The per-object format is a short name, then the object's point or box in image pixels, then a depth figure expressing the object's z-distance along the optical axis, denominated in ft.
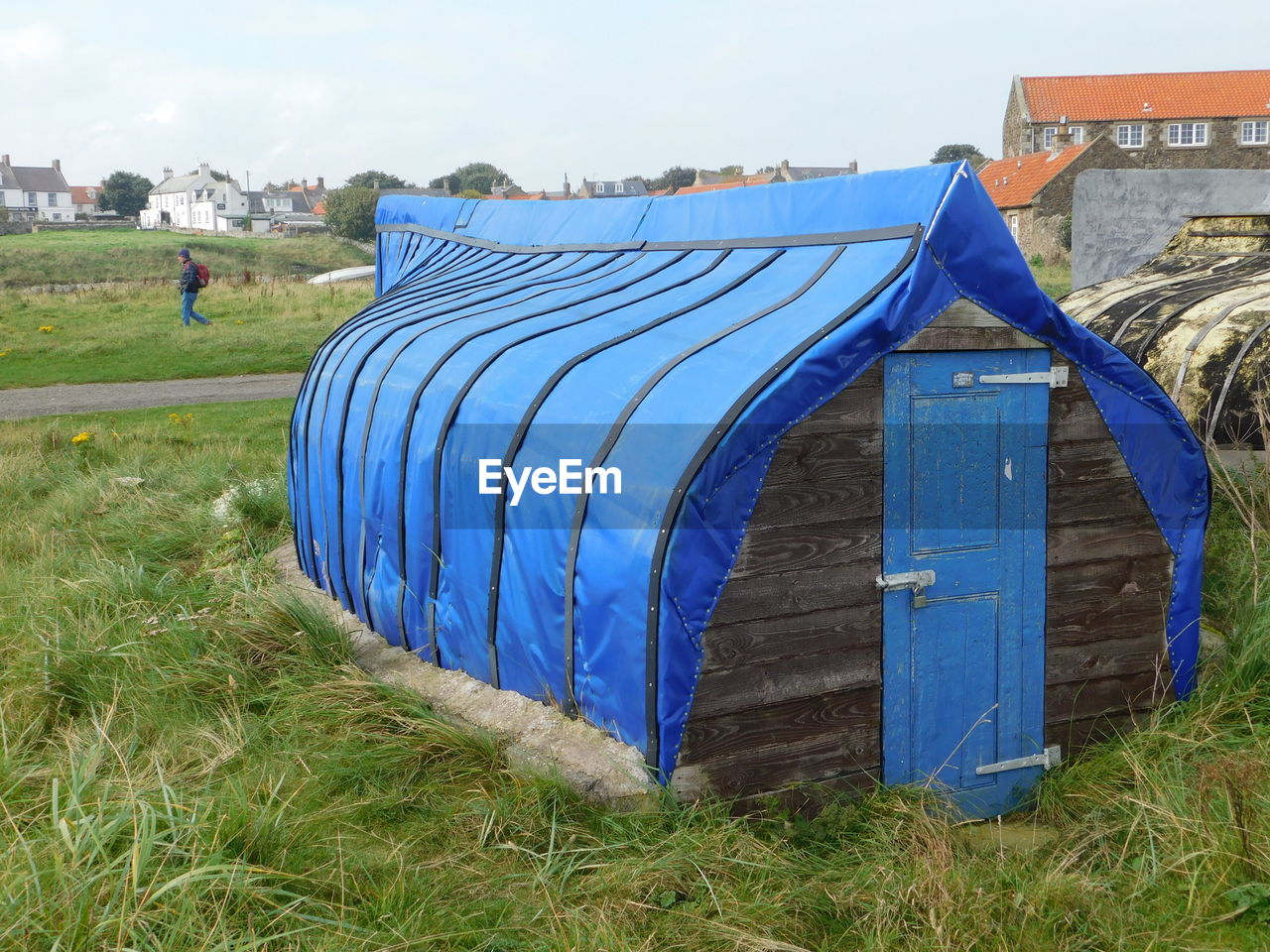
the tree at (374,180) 268.62
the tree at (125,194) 370.53
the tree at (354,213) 218.59
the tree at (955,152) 318.86
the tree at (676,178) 341.82
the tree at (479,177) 354.74
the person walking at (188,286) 75.82
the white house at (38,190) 453.58
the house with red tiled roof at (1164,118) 195.83
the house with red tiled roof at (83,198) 493.36
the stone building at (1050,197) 141.69
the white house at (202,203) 405.80
